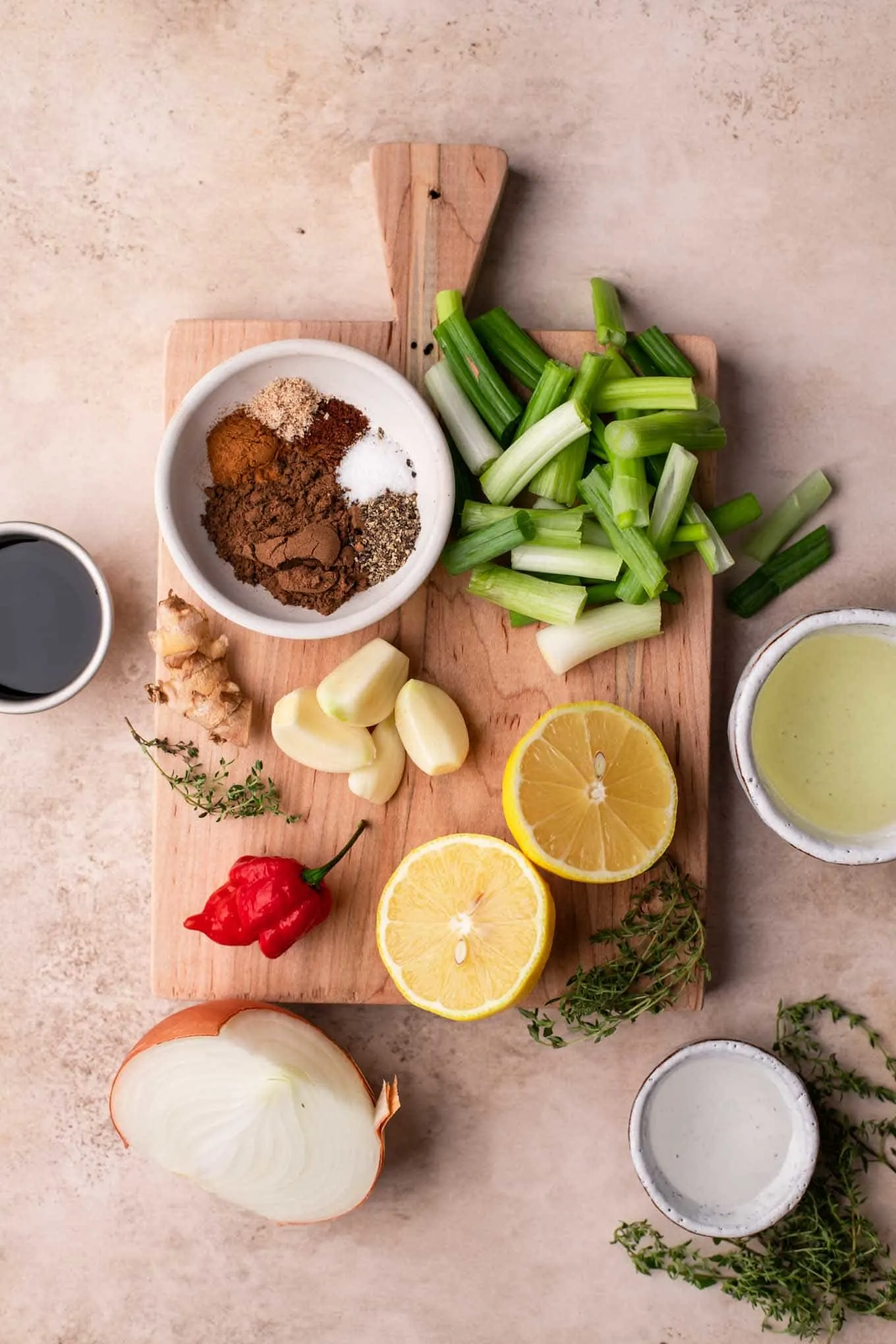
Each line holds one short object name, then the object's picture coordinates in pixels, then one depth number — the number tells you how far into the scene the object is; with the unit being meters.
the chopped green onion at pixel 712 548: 0.70
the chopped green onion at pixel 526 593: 0.70
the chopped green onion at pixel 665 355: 0.70
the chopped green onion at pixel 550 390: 0.69
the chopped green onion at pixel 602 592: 0.70
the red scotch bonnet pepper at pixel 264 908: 0.69
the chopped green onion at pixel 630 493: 0.69
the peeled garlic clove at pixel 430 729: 0.69
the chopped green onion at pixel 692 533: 0.69
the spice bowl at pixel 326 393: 0.68
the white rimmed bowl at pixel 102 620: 0.70
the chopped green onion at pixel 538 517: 0.70
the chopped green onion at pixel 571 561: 0.70
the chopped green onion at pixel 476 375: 0.69
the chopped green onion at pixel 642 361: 0.71
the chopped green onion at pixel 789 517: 0.73
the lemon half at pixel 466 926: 0.67
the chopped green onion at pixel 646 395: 0.69
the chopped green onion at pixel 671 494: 0.69
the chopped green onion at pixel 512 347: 0.70
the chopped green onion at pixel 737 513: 0.71
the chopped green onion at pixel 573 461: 0.69
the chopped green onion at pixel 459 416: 0.70
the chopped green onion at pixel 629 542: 0.69
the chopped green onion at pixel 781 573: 0.72
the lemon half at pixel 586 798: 0.68
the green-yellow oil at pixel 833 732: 0.69
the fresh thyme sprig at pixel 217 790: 0.70
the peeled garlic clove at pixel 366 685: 0.69
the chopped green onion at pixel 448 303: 0.70
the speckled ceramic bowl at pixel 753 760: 0.68
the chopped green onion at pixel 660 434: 0.69
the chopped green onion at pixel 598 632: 0.70
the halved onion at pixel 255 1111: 0.69
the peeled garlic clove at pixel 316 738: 0.69
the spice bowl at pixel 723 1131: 0.71
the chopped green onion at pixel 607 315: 0.70
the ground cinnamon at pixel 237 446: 0.69
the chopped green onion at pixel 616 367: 0.70
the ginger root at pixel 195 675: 0.69
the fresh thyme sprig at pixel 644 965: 0.69
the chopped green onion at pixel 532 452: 0.69
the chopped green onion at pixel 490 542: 0.69
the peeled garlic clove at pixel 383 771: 0.70
